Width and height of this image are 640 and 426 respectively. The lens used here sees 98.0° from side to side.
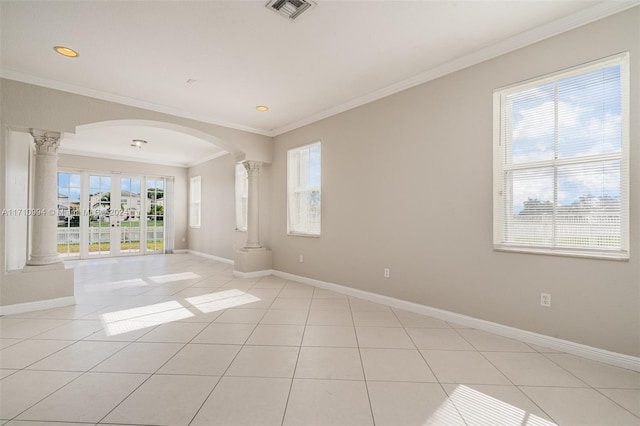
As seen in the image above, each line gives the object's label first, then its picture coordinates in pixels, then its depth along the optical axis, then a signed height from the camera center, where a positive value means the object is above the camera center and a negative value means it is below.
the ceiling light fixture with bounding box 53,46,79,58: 2.73 +1.62
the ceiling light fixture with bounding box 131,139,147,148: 6.02 +1.55
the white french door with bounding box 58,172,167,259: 7.19 -0.10
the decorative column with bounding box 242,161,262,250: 5.44 +0.10
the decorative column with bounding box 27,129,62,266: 3.43 +0.14
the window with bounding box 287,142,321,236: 4.68 +0.43
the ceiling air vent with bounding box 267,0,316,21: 2.14 +1.64
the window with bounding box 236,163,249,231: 6.46 +0.37
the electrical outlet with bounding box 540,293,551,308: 2.39 -0.73
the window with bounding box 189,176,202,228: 8.34 +0.36
